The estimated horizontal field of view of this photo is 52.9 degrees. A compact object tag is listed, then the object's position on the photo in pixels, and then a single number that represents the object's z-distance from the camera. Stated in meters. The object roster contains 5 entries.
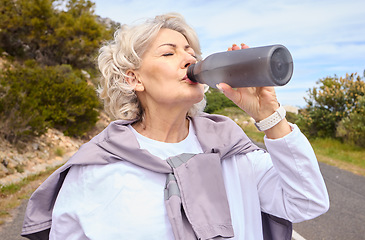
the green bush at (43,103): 9.06
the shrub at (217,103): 36.81
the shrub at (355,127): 13.10
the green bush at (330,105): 15.25
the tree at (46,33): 17.20
